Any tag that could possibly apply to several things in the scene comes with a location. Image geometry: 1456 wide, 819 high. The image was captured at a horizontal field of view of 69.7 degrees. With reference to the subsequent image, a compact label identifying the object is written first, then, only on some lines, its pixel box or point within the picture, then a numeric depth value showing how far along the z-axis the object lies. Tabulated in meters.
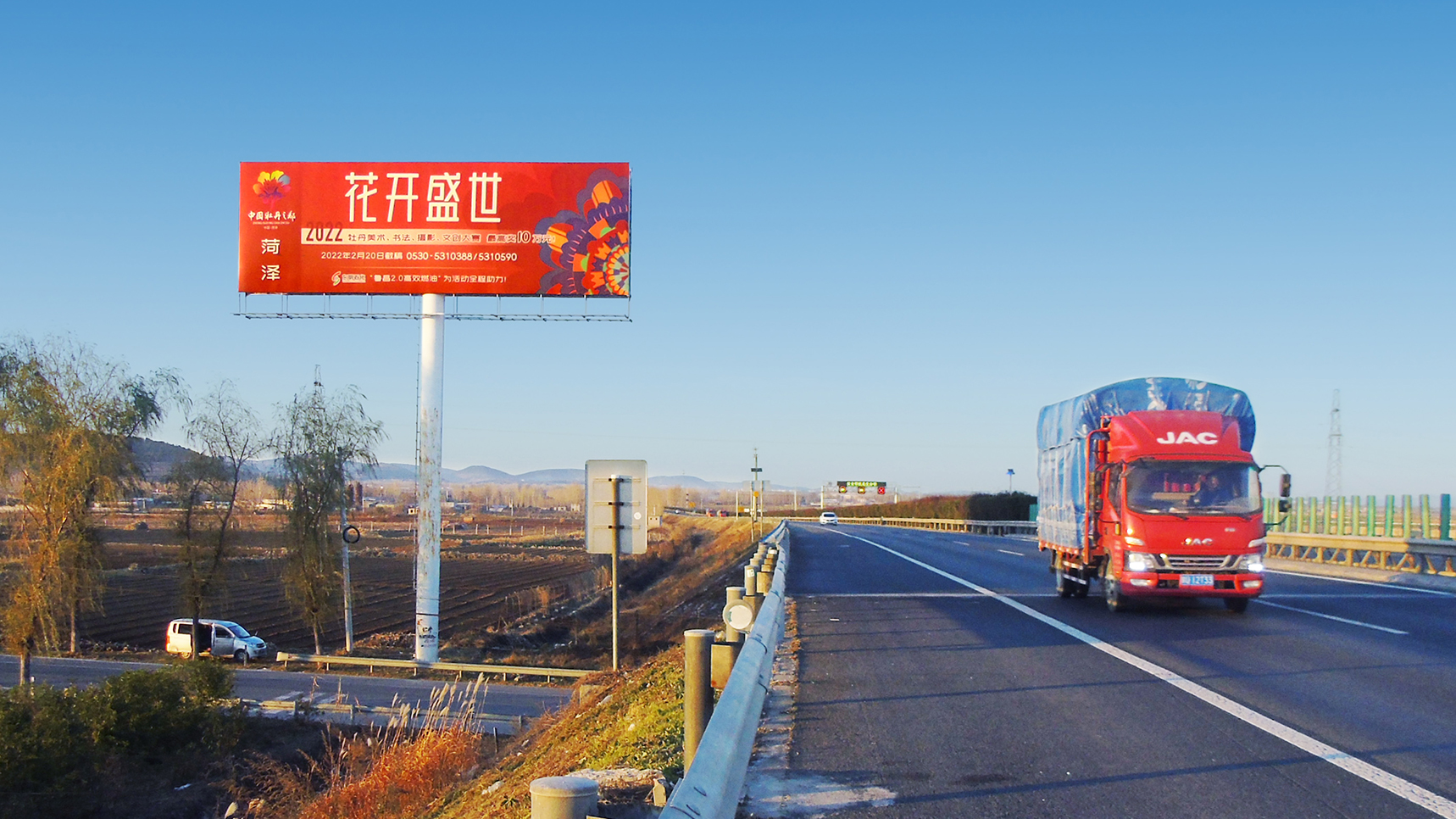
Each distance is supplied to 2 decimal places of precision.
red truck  14.33
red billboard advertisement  30.17
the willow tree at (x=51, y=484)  29.52
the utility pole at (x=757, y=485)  55.71
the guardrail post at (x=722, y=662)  7.09
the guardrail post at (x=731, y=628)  7.78
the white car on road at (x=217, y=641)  36.16
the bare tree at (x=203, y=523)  36.75
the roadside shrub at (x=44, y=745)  20.12
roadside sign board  15.24
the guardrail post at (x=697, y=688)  5.45
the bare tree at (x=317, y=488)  39.22
